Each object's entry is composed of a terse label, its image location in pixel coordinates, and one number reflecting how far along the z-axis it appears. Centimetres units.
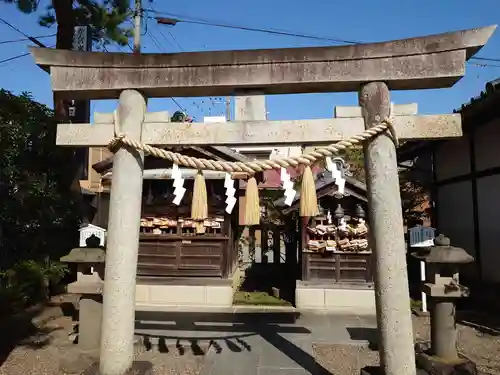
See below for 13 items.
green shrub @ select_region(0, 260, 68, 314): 830
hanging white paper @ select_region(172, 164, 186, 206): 514
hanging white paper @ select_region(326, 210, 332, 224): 1040
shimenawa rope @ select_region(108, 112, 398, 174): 432
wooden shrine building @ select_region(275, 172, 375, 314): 1010
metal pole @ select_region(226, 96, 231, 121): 3112
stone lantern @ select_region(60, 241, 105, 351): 593
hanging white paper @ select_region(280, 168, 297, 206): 520
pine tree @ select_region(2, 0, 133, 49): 1170
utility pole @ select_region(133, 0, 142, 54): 1264
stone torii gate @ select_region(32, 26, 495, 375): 428
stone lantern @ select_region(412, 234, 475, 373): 521
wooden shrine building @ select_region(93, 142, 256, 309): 1055
